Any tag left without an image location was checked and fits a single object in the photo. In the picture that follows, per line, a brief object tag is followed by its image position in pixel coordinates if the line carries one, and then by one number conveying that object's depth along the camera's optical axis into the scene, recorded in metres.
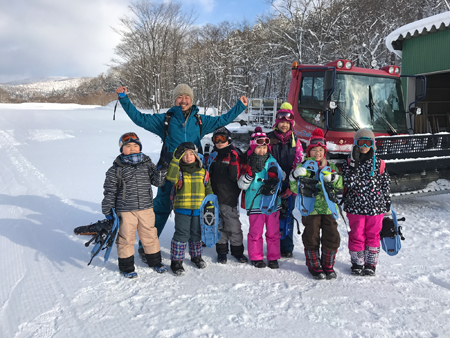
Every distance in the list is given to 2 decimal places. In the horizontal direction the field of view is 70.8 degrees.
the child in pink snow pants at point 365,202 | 3.41
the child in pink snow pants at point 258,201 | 3.55
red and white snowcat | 5.17
